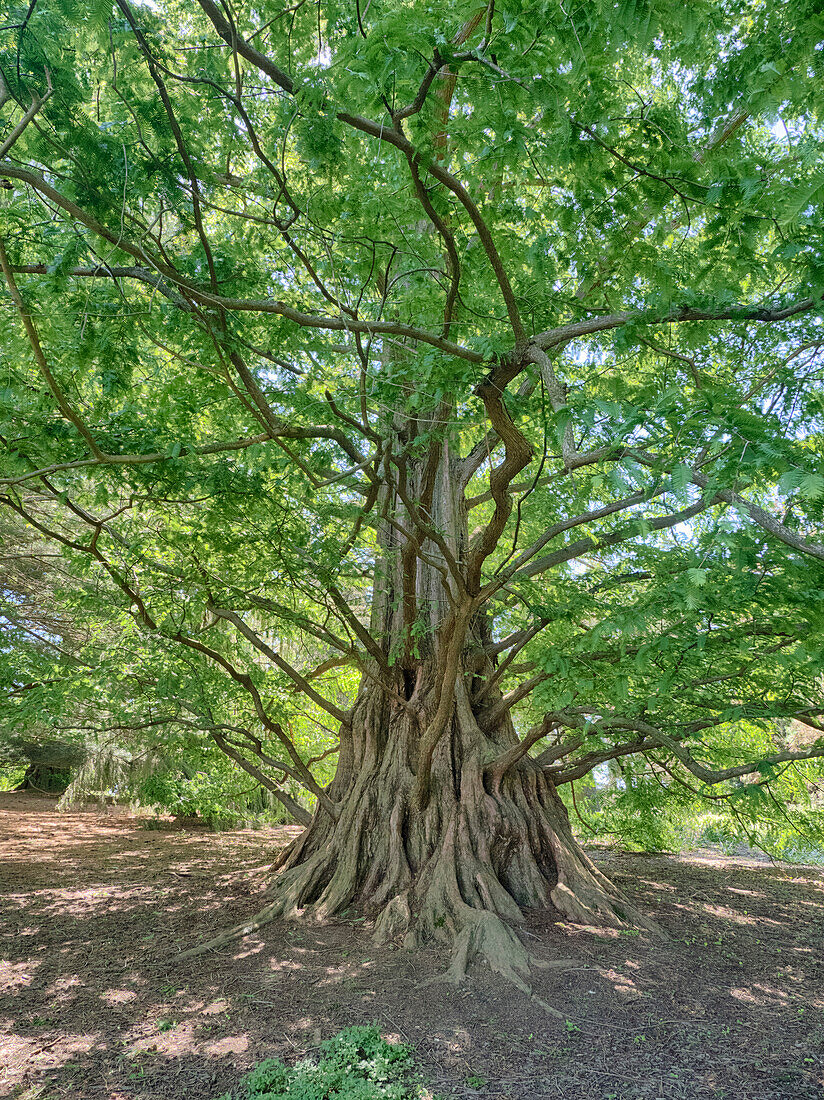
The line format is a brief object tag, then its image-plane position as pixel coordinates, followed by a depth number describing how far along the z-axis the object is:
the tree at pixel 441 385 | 2.60
